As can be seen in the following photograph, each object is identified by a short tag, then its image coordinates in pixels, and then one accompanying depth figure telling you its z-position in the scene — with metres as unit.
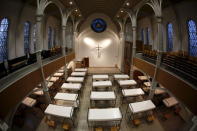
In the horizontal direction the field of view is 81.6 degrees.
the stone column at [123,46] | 14.36
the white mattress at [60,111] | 5.52
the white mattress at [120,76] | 10.39
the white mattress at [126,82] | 8.73
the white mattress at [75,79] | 9.57
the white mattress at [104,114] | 5.28
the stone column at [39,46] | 6.14
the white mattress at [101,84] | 8.59
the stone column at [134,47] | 9.92
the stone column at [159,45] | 6.19
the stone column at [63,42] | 10.24
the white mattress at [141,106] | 5.89
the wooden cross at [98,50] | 16.68
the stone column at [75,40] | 14.94
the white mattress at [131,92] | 7.33
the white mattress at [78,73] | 11.39
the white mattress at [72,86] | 8.11
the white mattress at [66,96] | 6.85
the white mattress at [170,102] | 6.81
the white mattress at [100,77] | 10.37
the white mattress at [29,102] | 6.57
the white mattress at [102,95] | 6.86
